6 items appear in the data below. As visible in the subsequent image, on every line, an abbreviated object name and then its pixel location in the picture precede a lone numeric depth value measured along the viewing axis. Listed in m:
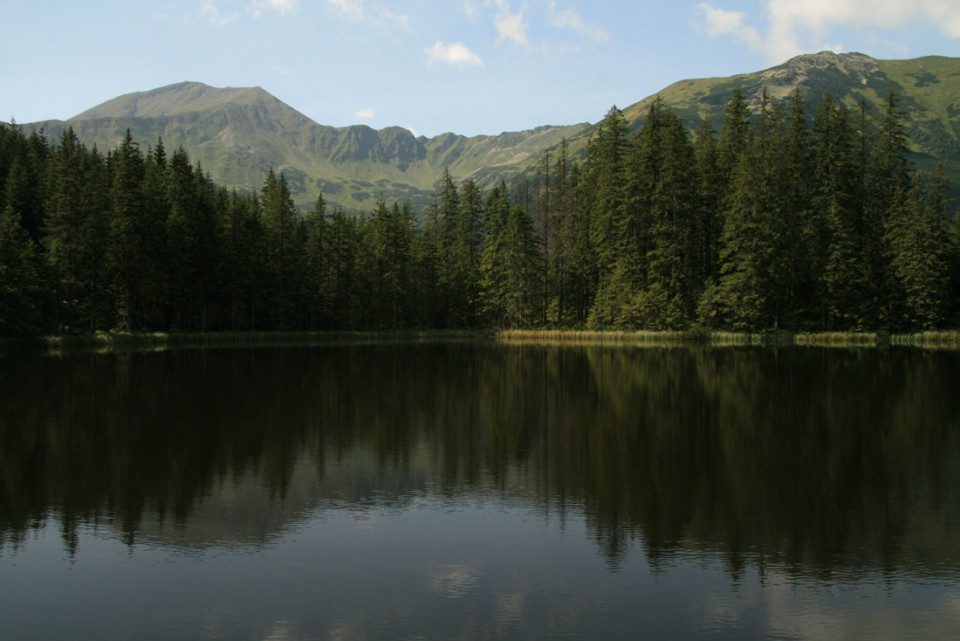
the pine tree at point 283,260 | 102.38
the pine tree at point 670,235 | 85.38
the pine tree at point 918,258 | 76.00
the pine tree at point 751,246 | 78.62
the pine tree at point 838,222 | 79.88
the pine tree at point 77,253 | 76.19
